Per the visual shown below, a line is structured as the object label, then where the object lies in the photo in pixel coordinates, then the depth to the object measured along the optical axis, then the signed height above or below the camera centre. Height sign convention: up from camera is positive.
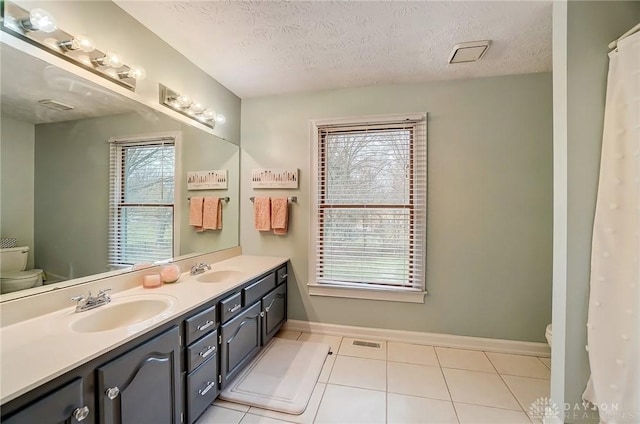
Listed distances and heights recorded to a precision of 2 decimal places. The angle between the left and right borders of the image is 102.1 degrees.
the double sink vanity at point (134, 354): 0.82 -0.58
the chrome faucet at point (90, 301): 1.29 -0.46
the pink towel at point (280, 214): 2.57 -0.02
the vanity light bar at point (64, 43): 1.13 +0.83
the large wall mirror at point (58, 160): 1.16 +0.26
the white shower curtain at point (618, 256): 1.19 -0.20
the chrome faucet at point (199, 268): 2.04 -0.45
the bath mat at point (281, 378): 1.66 -1.21
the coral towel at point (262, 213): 2.61 -0.01
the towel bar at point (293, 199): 2.63 +0.14
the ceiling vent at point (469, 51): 1.82 +1.19
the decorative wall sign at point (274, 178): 2.60 +0.36
